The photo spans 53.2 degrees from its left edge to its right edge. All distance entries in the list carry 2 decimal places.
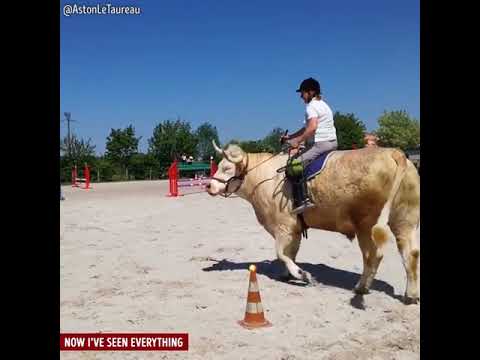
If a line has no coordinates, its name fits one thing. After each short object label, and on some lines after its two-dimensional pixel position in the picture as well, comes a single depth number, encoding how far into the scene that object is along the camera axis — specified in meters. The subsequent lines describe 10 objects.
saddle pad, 5.84
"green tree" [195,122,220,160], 52.21
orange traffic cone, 4.66
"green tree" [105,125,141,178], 42.59
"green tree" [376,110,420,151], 51.75
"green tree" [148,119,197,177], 45.22
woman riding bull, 6.00
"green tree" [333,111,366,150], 35.41
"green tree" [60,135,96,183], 36.31
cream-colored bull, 5.21
